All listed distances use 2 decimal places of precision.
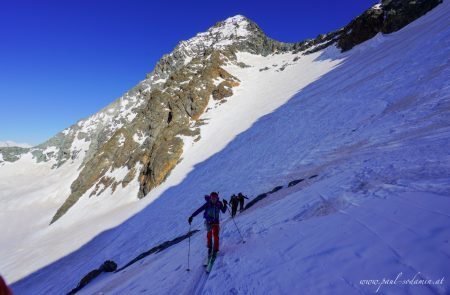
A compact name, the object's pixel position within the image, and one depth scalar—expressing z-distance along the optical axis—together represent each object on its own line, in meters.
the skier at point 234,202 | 18.05
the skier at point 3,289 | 3.18
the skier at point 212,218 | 9.59
